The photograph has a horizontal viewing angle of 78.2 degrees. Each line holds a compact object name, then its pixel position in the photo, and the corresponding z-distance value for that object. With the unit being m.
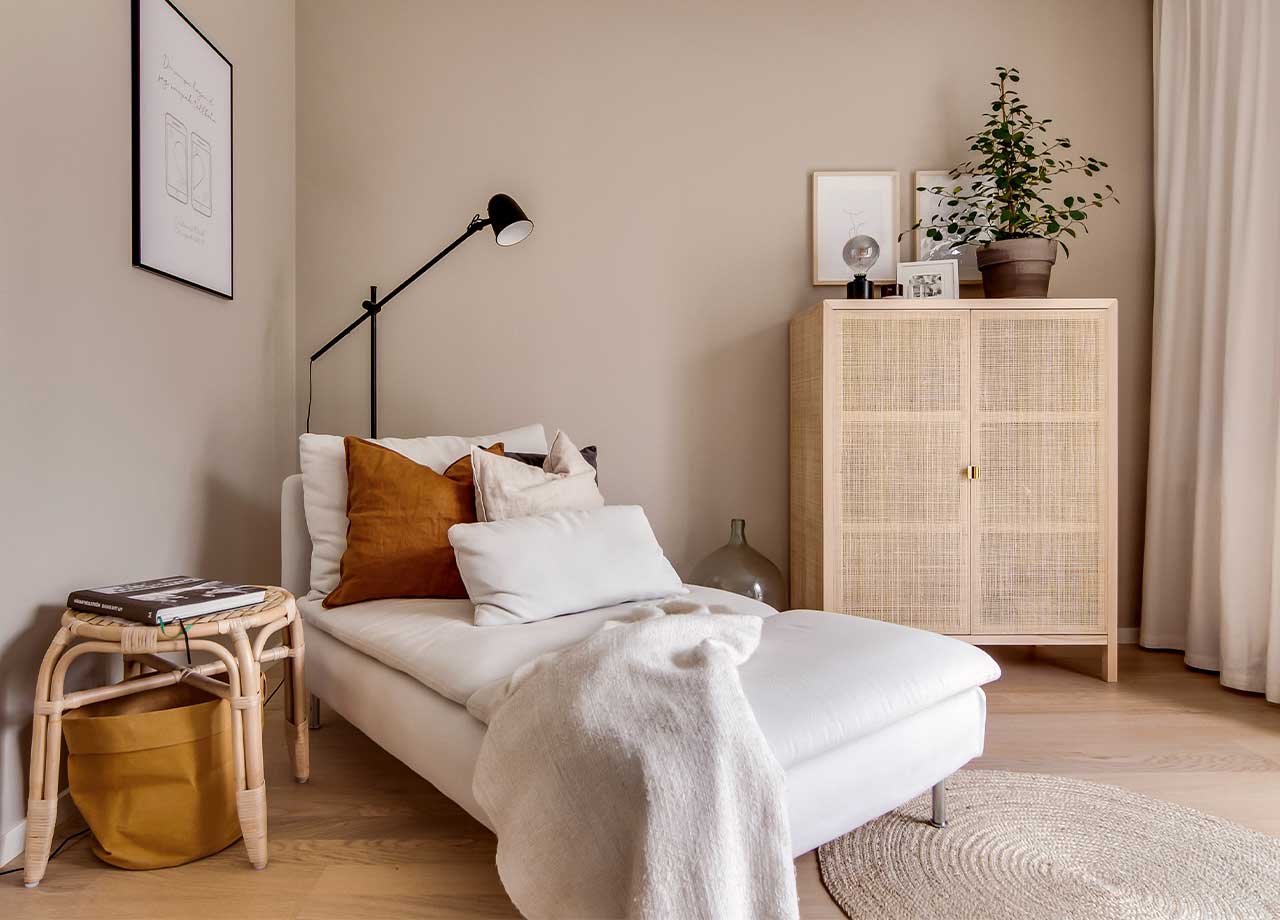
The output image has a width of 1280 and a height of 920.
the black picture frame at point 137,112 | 1.96
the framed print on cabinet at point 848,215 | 3.06
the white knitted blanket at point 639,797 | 1.09
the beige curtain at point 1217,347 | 2.52
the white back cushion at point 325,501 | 2.14
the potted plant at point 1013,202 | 2.74
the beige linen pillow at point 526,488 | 2.05
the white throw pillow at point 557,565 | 1.81
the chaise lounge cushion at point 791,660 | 1.32
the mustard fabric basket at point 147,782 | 1.51
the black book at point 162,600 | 1.52
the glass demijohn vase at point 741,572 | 2.75
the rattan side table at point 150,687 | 1.48
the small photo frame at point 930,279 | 2.83
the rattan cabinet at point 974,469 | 2.65
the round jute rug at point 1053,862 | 1.42
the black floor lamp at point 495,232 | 2.52
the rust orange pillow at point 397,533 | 2.03
